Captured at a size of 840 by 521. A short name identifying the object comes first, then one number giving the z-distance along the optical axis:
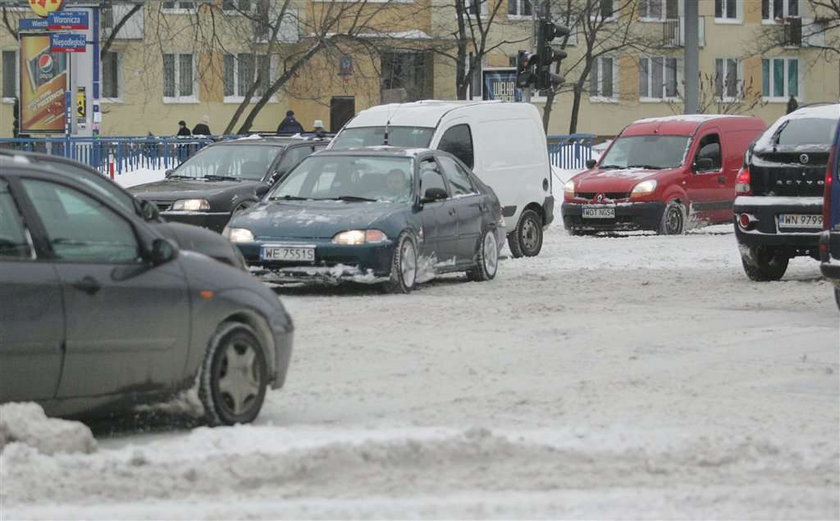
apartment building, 52.31
